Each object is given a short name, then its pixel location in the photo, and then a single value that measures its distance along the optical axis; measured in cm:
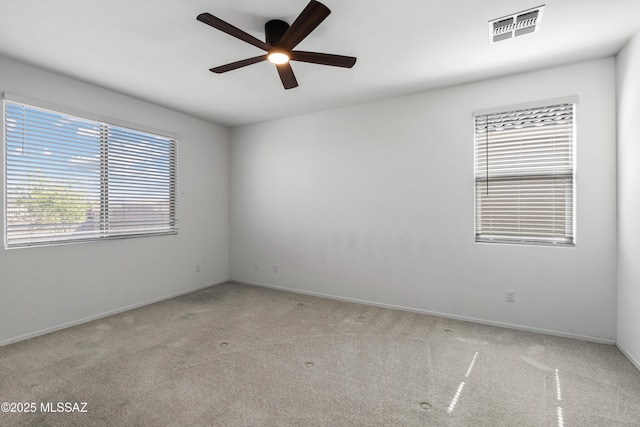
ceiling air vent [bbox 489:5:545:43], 211
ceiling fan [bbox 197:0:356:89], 180
